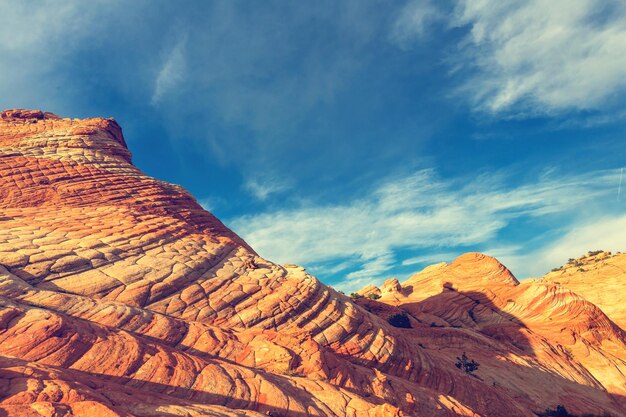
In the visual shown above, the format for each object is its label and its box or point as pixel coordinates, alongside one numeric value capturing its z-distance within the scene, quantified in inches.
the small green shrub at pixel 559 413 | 1410.8
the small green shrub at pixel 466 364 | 1549.0
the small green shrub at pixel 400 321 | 2026.3
